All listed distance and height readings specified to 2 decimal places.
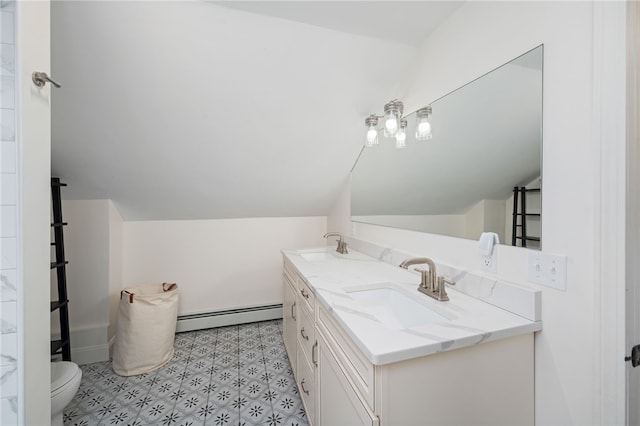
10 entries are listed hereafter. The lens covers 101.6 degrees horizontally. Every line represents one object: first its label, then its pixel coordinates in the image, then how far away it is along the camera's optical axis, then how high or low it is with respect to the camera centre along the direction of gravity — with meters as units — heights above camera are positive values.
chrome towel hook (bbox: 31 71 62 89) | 0.97 +0.50
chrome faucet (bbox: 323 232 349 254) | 2.25 -0.32
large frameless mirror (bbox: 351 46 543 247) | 1.00 +0.25
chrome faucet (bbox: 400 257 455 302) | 1.14 -0.33
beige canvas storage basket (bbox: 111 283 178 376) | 1.95 -0.93
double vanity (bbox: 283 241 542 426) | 0.77 -0.48
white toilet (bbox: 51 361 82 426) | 1.28 -0.88
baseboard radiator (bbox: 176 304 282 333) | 2.58 -1.10
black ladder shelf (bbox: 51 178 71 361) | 1.75 -0.45
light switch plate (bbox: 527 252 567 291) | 0.88 -0.21
